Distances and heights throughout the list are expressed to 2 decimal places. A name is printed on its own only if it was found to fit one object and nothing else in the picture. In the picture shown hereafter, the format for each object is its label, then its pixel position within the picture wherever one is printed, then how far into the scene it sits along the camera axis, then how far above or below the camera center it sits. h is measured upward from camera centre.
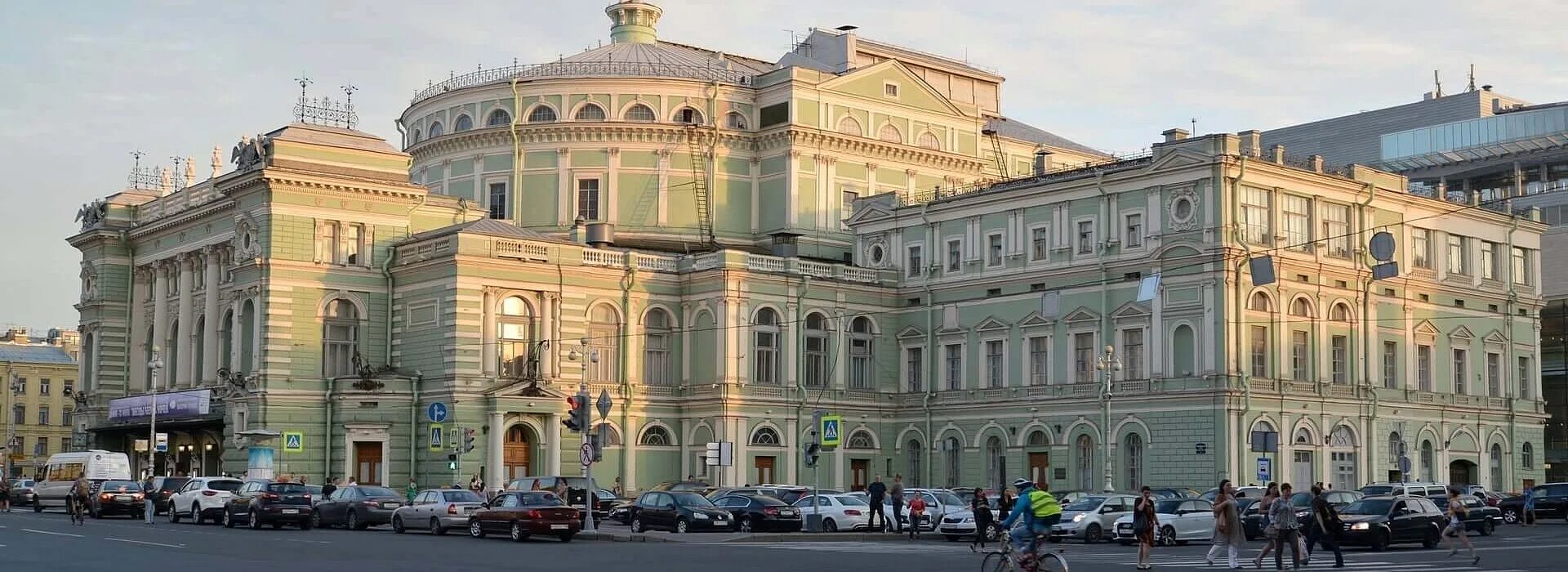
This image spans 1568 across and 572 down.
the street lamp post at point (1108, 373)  65.09 +2.51
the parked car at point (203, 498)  56.00 -1.80
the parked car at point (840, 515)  55.03 -2.16
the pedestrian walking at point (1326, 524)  36.00 -1.62
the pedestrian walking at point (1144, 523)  34.69 -1.53
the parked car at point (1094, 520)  50.44 -2.08
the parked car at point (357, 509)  54.22 -2.03
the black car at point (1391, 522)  44.41 -1.87
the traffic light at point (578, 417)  48.47 +0.60
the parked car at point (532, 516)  46.16 -1.90
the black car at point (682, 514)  51.28 -2.03
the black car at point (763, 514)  53.12 -2.08
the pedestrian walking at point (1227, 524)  35.03 -1.51
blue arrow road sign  65.71 +0.96
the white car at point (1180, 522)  48.69 -2.07
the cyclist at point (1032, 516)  27.36 -1.09
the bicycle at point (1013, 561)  26.59 -1.70
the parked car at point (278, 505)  51.38 -1.83
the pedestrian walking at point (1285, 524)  34.12 -1.46
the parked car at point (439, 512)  50.47 -1.95
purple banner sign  76.00 +1.33
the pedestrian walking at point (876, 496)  53.00 -1.55
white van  73.56 -1.33
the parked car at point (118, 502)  62.94 -2.14
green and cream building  69.75 +5.30
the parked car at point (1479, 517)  52.25 -2.05
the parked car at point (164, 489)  62.97 -1.73
